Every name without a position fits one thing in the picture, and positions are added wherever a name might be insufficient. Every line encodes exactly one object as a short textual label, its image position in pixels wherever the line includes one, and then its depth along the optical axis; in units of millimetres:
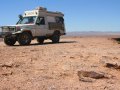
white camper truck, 12091
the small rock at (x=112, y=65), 5795
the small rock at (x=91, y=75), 5016
